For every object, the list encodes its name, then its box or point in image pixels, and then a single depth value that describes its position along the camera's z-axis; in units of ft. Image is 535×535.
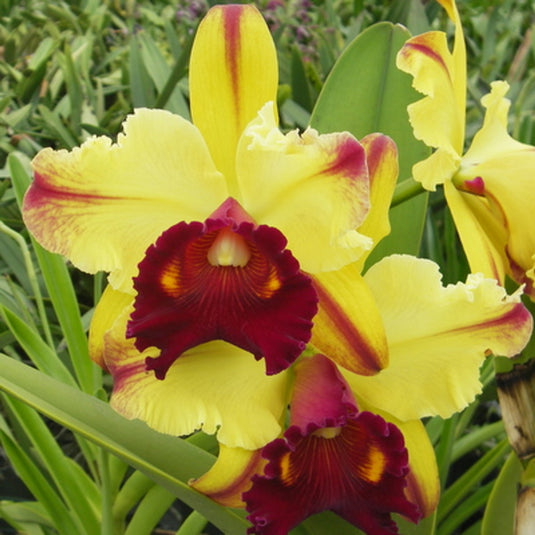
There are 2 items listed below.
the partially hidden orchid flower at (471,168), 2.12
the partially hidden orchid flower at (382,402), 1.96
